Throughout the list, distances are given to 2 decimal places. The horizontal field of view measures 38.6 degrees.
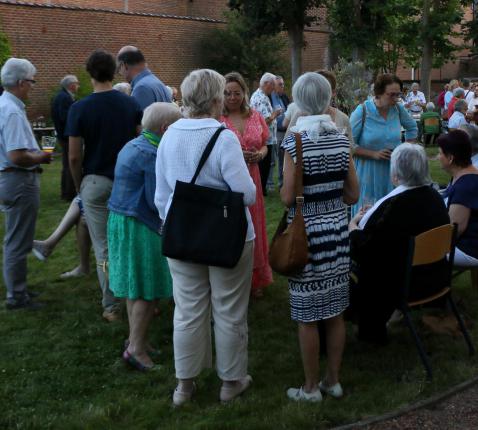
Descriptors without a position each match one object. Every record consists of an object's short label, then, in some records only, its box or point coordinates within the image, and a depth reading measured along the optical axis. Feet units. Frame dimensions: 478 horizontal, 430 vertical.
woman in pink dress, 17.51
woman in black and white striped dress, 11.50
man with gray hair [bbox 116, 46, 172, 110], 17.93
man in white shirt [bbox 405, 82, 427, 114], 67.51
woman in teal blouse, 17.97
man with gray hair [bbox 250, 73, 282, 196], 32.29
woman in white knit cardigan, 11.20
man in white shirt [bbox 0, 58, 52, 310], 16.21
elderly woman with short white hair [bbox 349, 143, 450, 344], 13.24
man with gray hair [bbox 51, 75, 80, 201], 31.42
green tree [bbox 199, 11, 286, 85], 87.20
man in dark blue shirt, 15.80
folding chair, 12.92
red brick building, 65.87
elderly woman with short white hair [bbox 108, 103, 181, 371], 13.29
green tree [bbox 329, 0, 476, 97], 80.07
